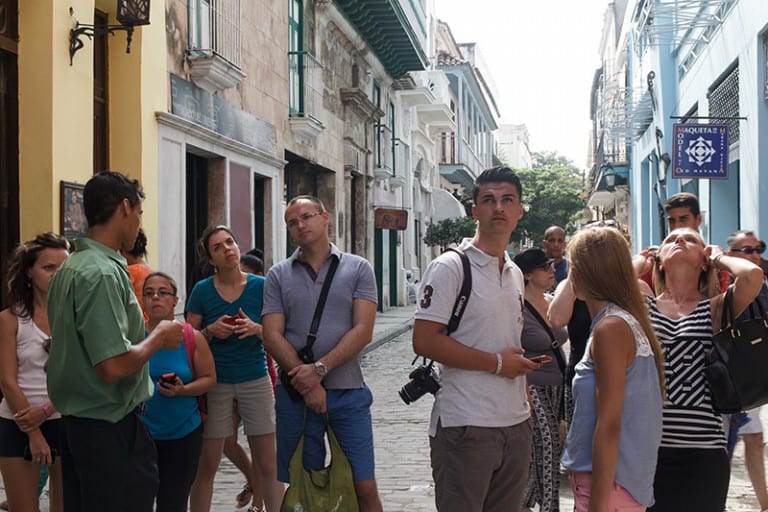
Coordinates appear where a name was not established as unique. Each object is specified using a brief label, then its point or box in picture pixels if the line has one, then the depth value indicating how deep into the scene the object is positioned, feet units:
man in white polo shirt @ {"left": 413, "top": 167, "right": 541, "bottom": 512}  11.93
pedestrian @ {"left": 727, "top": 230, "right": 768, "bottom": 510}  18.42
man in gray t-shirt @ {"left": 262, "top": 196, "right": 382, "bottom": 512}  14.57
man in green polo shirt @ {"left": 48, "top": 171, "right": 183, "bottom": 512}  10.55
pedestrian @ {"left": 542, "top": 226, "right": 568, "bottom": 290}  27.53
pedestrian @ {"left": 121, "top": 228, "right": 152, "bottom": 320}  17.40
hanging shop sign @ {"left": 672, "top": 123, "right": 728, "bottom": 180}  43.21
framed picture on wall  26.61
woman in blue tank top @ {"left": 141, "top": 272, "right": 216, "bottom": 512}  14.51
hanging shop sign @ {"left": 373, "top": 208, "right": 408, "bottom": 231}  73.97
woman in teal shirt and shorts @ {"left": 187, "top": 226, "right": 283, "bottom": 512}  17.51
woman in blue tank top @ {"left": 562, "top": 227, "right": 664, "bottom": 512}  10.30
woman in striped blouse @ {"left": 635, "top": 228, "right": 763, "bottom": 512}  11.72
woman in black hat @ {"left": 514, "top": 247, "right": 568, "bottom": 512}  16.88
